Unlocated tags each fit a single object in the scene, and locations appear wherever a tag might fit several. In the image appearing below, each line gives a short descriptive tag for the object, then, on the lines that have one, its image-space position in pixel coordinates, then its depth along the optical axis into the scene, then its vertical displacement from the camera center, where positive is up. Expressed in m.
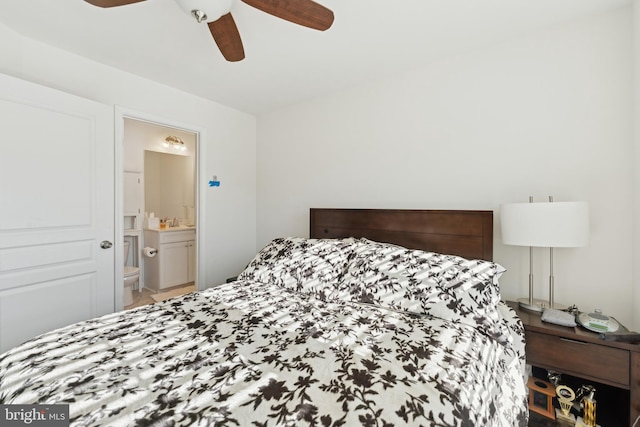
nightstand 1.30 -0.68
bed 0.84 -0.56
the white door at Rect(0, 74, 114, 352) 1.81 -0.02
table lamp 1.51 -0.06
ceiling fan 1.31 +0.94
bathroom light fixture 4.36 +1.00
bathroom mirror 4.56 +0.37
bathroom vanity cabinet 3.98 -0.72
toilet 3.29 -0.83
